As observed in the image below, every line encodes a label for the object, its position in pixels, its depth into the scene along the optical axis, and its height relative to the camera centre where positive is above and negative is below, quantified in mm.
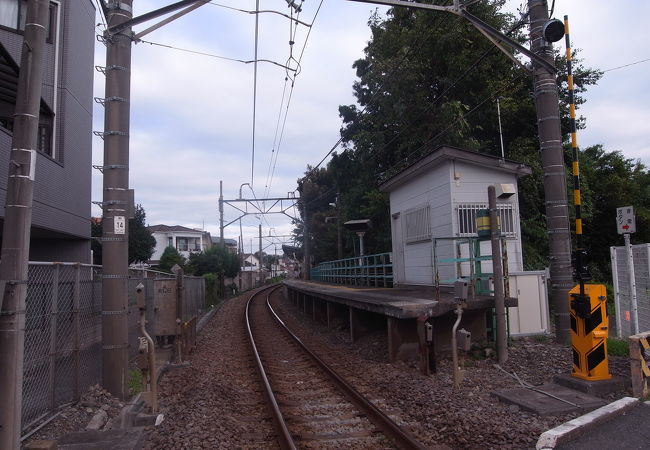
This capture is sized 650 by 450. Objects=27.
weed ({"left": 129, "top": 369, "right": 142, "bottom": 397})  7989 -1650
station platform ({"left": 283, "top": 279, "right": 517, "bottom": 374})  8305 -864
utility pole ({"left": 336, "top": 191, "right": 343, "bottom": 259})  32144 +3676
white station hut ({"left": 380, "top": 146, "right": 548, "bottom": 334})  10297 +1292
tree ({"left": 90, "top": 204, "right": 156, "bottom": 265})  35688 +2693
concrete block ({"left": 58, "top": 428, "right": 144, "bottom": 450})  5223 -1643
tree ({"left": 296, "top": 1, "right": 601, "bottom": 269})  18906 +6805
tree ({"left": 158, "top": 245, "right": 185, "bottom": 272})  43050 +1470
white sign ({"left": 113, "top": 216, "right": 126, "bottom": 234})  7203 +741
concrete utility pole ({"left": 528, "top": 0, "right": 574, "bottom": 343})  9188 +1641
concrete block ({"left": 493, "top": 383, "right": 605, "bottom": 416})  5949 -1563
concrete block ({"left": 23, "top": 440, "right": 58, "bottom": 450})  3877 -1210
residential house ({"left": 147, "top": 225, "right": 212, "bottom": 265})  66688 +5112
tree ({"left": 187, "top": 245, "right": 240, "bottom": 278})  38969 +1135
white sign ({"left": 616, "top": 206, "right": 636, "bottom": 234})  9289 +813
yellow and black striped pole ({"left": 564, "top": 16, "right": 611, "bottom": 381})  6668 -744
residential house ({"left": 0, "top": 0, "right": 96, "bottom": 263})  12258 +4228
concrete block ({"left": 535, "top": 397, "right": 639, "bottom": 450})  4922 -1542
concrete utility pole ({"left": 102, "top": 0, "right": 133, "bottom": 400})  7180 +891
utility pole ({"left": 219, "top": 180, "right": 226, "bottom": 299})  37975 +3044
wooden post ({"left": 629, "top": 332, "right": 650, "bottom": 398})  6098 -1195
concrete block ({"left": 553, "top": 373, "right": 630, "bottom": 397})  6465 -1460
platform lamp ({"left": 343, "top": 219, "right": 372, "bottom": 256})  20906 +1898
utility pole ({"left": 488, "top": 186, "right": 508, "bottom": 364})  8570 -316
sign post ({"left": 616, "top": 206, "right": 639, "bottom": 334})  9242 +119
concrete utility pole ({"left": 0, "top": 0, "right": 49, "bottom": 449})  3891 +425
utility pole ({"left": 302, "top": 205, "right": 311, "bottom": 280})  37562 +1768
